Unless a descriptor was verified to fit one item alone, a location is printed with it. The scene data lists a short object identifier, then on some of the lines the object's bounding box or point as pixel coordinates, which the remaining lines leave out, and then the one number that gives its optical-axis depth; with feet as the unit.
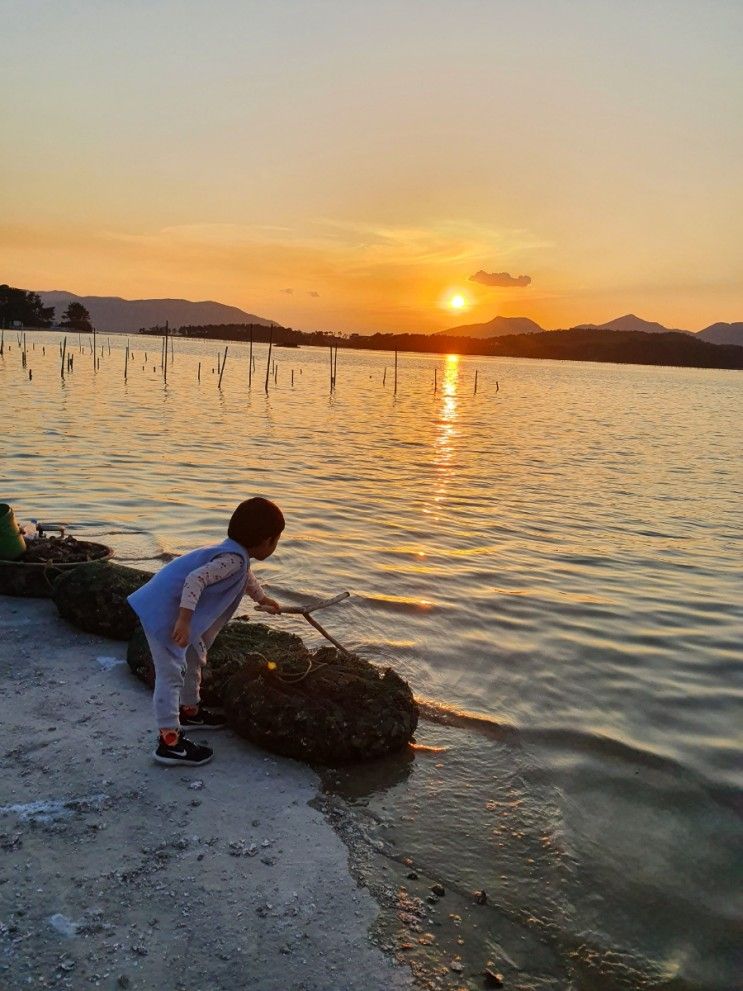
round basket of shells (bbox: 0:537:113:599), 27.40
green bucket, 27.35
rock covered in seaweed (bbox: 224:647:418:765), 18.01
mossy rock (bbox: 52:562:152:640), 24.49
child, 16.33
